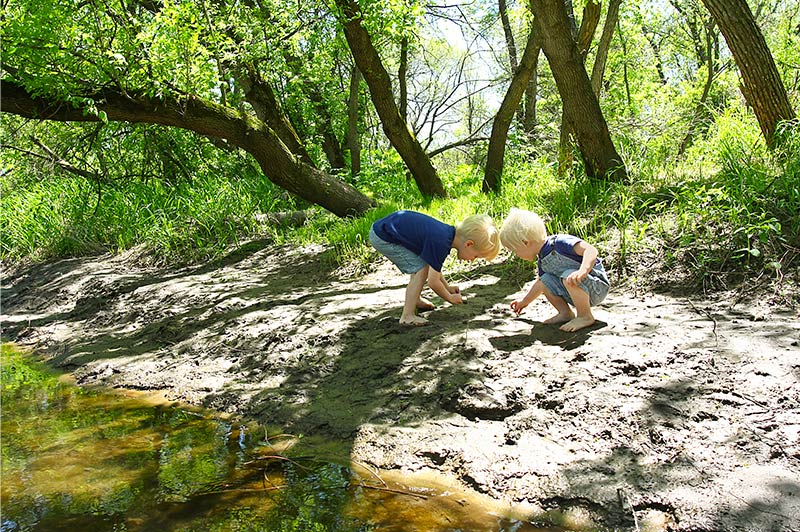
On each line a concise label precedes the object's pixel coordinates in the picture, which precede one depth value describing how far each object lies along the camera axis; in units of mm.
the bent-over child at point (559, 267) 4250
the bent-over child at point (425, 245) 4758
